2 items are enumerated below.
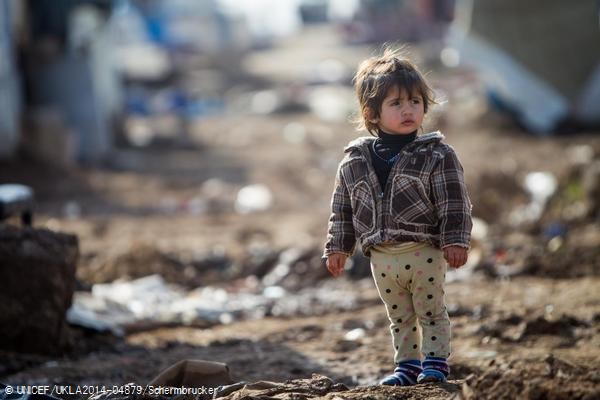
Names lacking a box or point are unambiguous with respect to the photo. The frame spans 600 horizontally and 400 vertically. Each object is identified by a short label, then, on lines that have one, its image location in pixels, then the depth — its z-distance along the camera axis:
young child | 8.40
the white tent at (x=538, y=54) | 37.72
